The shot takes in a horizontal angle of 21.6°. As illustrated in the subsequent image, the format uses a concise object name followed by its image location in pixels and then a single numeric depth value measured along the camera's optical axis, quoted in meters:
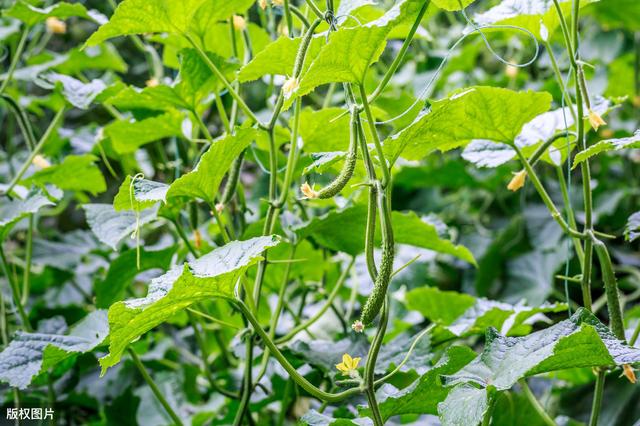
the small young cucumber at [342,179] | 1.95
